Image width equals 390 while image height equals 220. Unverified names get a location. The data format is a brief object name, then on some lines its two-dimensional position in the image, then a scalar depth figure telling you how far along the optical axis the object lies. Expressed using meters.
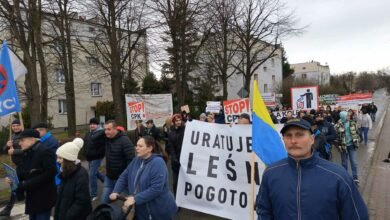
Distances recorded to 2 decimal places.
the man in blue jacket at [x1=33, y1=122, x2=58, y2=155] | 4.97
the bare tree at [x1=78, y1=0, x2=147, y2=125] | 19.38
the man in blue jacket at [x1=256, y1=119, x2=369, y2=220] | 2.55
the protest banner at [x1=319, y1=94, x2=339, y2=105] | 33.34
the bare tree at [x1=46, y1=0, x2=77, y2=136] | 18.20
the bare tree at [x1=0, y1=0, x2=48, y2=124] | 14.56
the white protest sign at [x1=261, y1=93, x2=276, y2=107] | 25.92
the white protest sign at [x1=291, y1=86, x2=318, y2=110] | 13.91
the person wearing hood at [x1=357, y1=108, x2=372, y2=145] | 18.62
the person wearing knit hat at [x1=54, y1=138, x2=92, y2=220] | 4.11
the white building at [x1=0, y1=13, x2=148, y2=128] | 39.38
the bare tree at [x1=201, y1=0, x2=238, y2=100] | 27.64
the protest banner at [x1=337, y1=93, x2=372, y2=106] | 22.19
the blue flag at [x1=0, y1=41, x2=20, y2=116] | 6.88
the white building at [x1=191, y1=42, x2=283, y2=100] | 59.16
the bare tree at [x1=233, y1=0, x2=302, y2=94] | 31.68
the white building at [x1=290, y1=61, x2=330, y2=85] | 113.51
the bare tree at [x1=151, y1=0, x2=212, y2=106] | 22.45
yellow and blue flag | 4.21
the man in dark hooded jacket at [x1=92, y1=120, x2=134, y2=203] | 6.21
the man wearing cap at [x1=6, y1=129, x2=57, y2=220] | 4.83
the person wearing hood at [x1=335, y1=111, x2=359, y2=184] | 9.62
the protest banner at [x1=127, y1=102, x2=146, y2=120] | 15.06
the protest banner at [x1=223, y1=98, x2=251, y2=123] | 13.75
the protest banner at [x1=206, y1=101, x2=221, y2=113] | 23.01
